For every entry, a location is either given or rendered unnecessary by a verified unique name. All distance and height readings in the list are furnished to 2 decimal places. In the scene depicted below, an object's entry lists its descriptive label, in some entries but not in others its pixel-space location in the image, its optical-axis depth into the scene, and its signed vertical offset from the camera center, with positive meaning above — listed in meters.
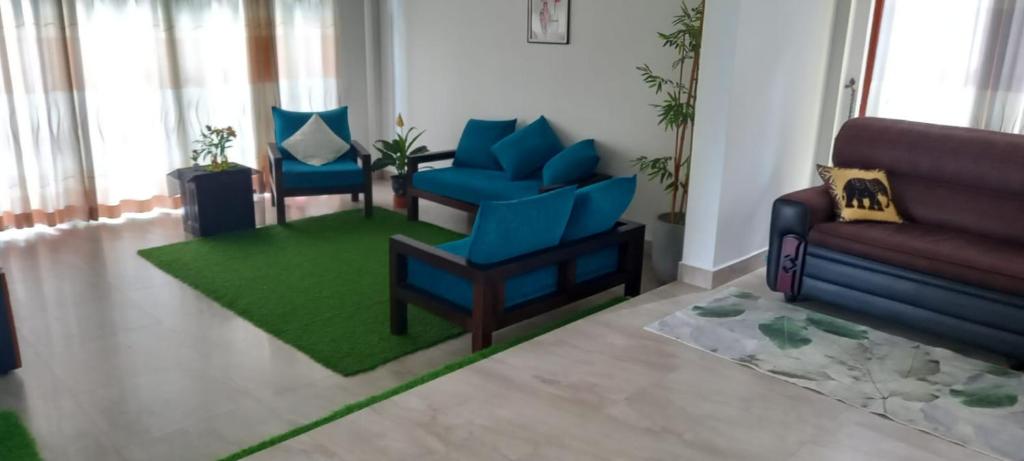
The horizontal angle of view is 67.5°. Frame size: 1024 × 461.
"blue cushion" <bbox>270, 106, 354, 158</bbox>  6.30 -0.59
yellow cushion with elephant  4.08 -0.70
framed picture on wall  5.66 +0.25
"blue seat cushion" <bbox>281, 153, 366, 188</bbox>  5.93 -0.95
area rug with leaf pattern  3.00 -1.33
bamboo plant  4.62 -0.27
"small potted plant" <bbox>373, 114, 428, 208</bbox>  6.36 -0.87
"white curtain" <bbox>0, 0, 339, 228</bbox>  5.52 -0.32
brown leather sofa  3.48 -0.85
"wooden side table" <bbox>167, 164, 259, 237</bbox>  5.48 -1.08
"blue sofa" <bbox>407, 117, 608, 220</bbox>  5.36 -0.82
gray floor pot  4.66 -1.13
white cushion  6.20 -0.75
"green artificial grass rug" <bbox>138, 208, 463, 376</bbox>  3.79 -1.36
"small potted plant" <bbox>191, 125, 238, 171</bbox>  5.66 -0.75
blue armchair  5.91 -0.92
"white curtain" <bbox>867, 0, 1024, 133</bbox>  4.27 +0.00
